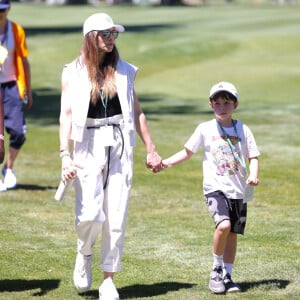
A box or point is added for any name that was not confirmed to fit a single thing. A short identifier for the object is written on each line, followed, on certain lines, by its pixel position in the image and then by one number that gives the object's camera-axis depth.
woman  15.60
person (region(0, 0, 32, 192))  24.84
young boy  16.22
